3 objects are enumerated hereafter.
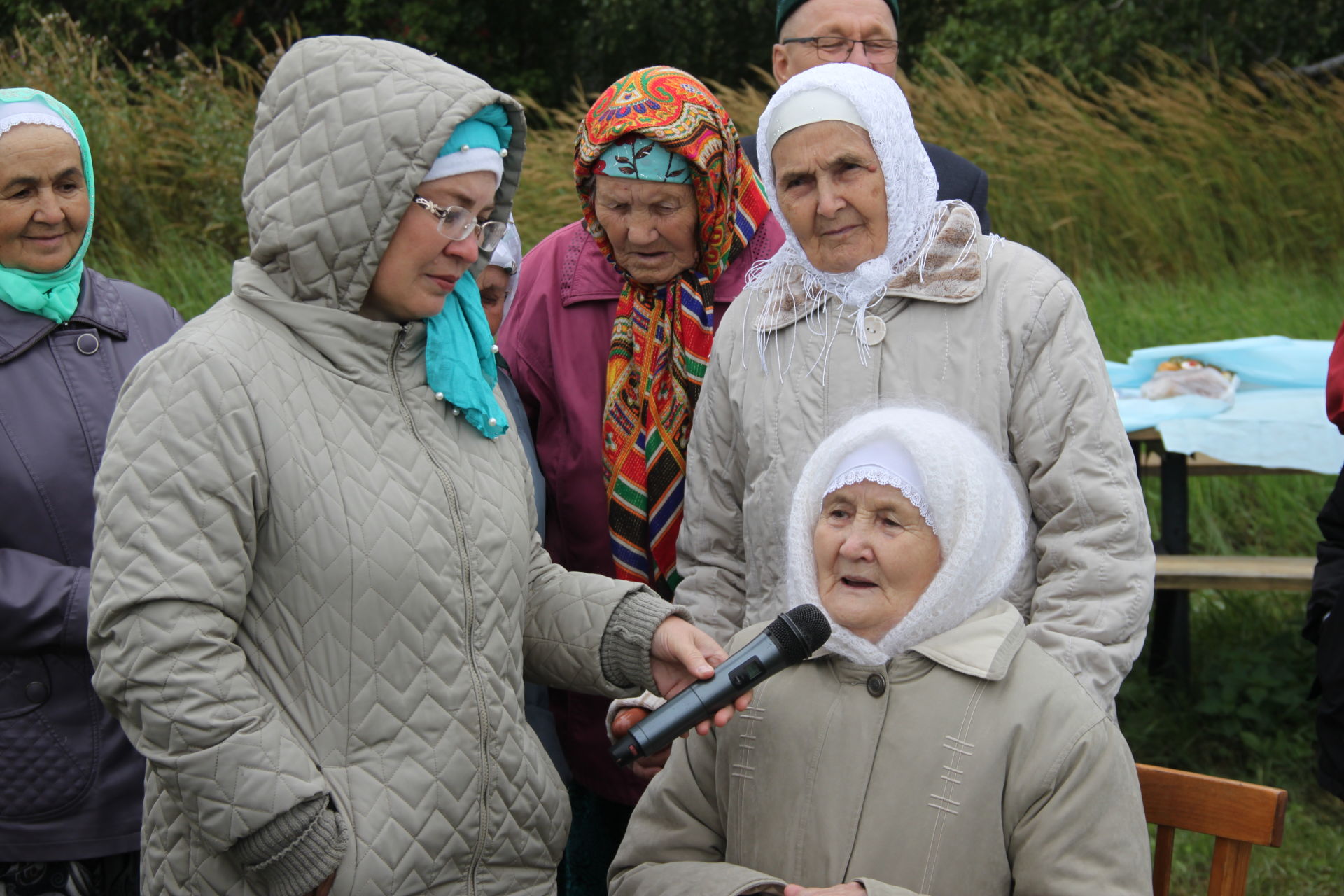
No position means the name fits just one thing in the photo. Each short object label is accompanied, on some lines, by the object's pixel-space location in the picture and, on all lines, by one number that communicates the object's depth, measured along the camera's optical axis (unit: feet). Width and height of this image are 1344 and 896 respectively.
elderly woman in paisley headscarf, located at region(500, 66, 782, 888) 9.83
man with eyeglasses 11.50
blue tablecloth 15.20
